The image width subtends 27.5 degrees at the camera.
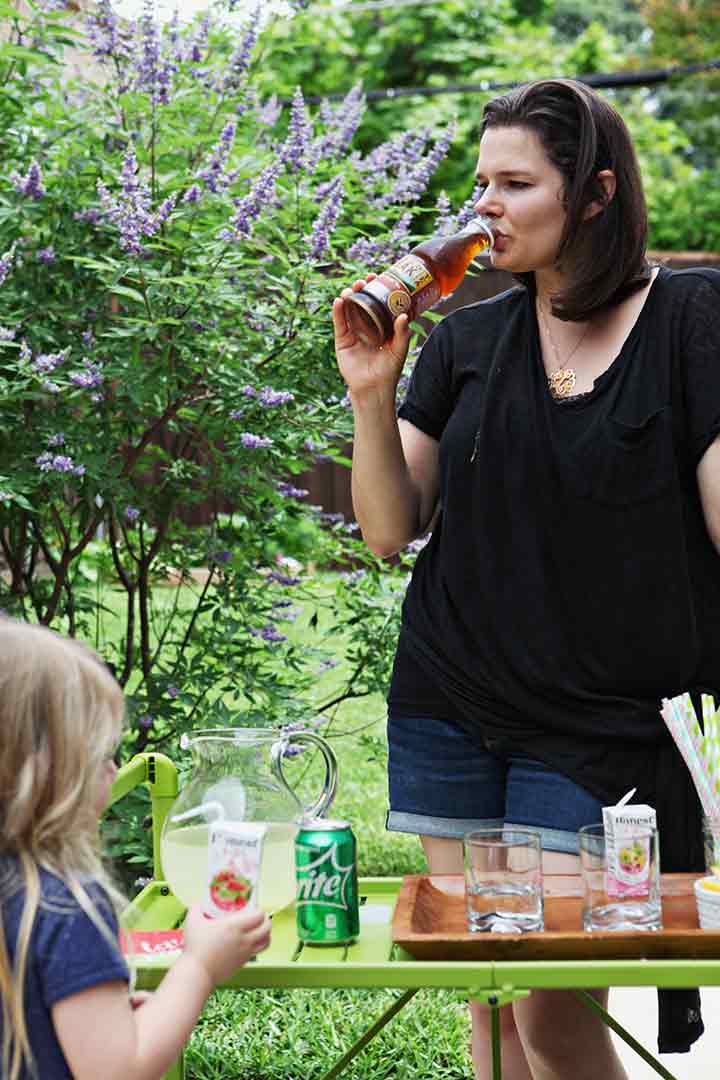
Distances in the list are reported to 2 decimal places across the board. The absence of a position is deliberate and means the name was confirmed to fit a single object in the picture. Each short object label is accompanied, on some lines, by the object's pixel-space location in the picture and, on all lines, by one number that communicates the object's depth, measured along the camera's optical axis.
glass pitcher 1.89
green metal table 1.64
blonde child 1.53
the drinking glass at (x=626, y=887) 1.77
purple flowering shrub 3.36
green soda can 1.85
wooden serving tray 1.73
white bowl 1.77
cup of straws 1.89
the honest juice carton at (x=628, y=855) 1.77
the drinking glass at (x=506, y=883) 1.78
